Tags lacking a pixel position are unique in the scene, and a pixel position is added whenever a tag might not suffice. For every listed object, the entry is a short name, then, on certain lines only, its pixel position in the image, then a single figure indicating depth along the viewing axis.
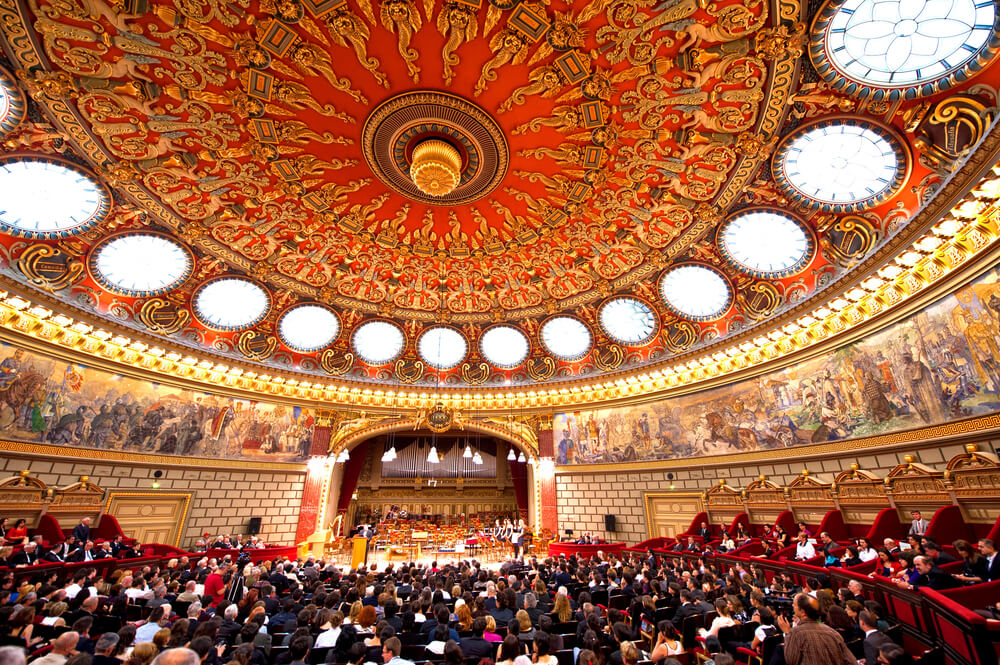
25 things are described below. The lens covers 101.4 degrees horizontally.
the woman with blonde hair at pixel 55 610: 5.39
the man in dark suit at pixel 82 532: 11.67
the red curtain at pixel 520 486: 24.78
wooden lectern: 16.22
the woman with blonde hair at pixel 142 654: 3.65
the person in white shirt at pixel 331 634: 5.23
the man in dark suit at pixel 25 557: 8.98
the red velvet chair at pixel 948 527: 9.02
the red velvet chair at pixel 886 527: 10.23
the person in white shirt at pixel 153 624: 4.97
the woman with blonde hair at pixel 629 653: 3.91
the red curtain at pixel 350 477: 23.09
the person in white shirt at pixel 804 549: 9.78
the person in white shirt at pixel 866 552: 8.66
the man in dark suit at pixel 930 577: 5.86
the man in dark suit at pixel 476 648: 5.01
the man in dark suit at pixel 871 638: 4.08
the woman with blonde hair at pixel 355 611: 6.20
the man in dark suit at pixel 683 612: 6.20
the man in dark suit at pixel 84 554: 10.39
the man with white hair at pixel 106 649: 3.94
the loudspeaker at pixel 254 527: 17.16
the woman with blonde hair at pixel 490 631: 5.66
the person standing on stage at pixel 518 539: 18.94
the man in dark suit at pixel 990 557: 6.10
